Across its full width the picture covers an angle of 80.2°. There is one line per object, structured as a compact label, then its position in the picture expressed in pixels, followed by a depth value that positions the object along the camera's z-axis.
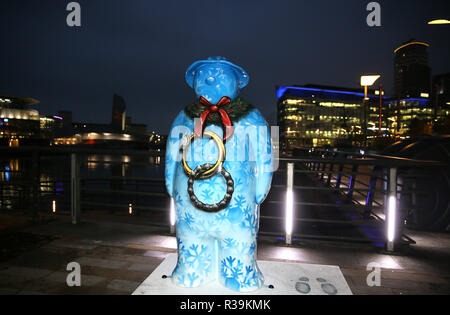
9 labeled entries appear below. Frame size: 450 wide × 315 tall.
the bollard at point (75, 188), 3.60
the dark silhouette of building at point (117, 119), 63.22
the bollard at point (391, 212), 2.81
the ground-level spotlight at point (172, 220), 3.08
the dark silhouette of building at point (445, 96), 70.05
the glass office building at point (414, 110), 81.31
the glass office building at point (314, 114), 73.06
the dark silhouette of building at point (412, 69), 98.50
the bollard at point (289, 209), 2.97
